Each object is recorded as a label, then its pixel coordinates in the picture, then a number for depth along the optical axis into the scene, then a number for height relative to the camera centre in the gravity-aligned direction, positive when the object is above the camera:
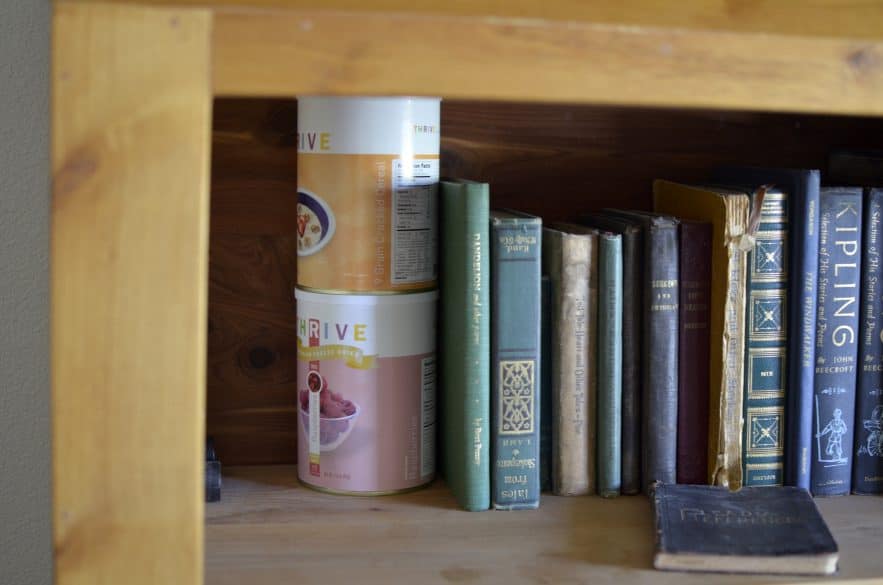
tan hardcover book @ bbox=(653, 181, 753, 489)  1.31 -0.03
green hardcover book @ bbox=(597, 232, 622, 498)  1.32 -0.06
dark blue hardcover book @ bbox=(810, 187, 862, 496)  1.33 -0.04
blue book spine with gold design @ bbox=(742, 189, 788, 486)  1.32 -0.05
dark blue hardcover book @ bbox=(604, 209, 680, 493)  1.31 -0.05
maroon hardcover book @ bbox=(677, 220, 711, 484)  1.32 -0.05
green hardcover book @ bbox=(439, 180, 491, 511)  1.28 -0.04
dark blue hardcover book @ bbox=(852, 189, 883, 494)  1.33 -0.06
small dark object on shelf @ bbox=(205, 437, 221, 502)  1.34 -0.15
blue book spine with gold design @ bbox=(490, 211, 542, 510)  1.29 -0.06
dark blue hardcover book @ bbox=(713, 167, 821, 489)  1.31 -0.02
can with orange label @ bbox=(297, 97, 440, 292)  1.30 +0.06
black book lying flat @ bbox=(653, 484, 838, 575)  1.22 -0.15
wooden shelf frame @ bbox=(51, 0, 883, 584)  1.09 +0.05
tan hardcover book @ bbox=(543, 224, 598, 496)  1.32 -0.05
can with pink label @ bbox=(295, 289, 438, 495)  1.32 -0.08
